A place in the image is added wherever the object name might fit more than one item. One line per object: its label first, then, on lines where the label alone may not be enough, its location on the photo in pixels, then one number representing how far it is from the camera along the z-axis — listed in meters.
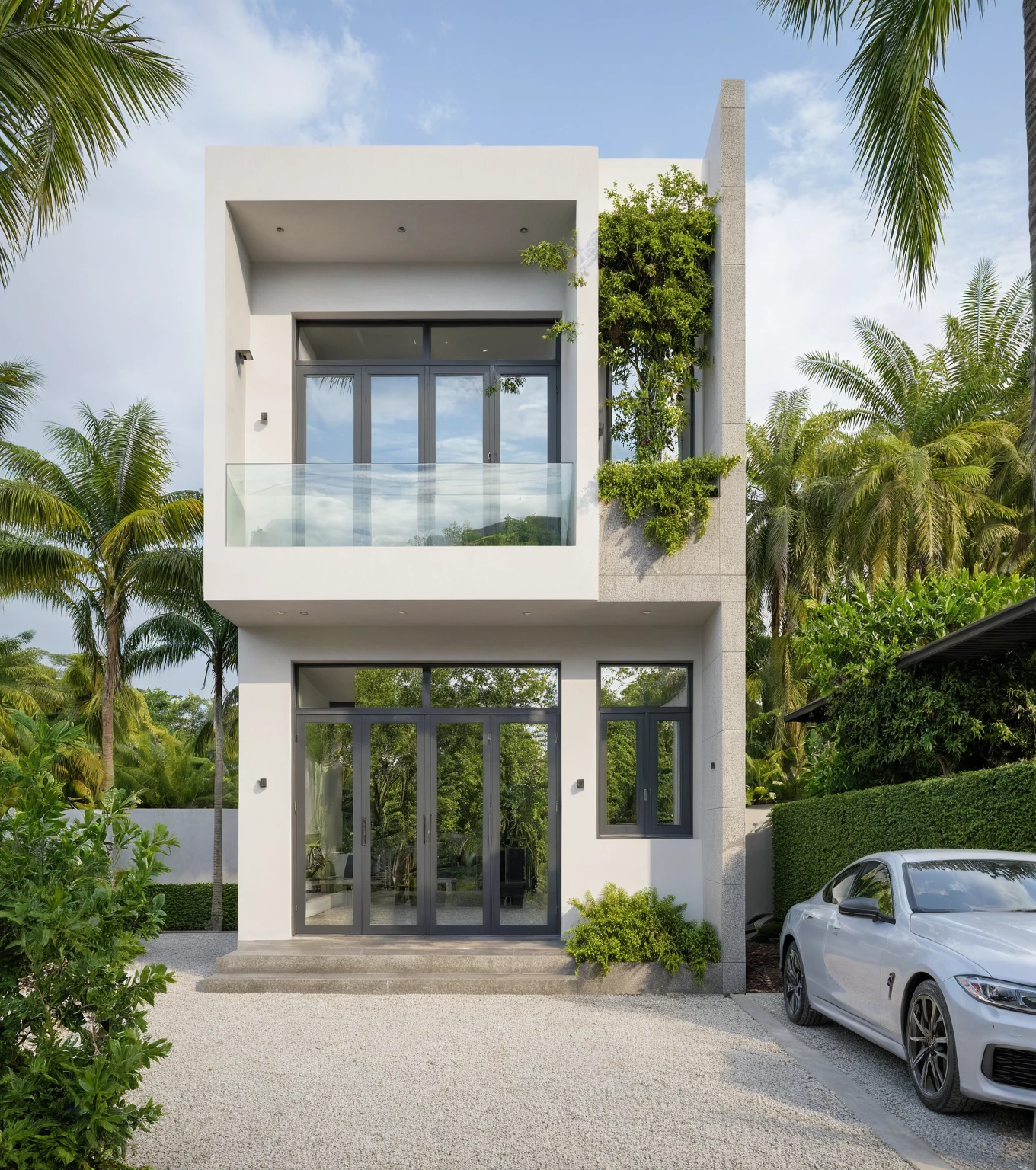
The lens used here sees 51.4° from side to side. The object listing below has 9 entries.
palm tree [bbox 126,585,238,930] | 17.30
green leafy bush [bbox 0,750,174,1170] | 4.63
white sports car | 5.71
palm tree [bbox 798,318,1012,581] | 19.48
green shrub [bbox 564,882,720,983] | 11.59
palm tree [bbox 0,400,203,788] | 16.58
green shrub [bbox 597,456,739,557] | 11.79
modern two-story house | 11.92
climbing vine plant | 11.84
